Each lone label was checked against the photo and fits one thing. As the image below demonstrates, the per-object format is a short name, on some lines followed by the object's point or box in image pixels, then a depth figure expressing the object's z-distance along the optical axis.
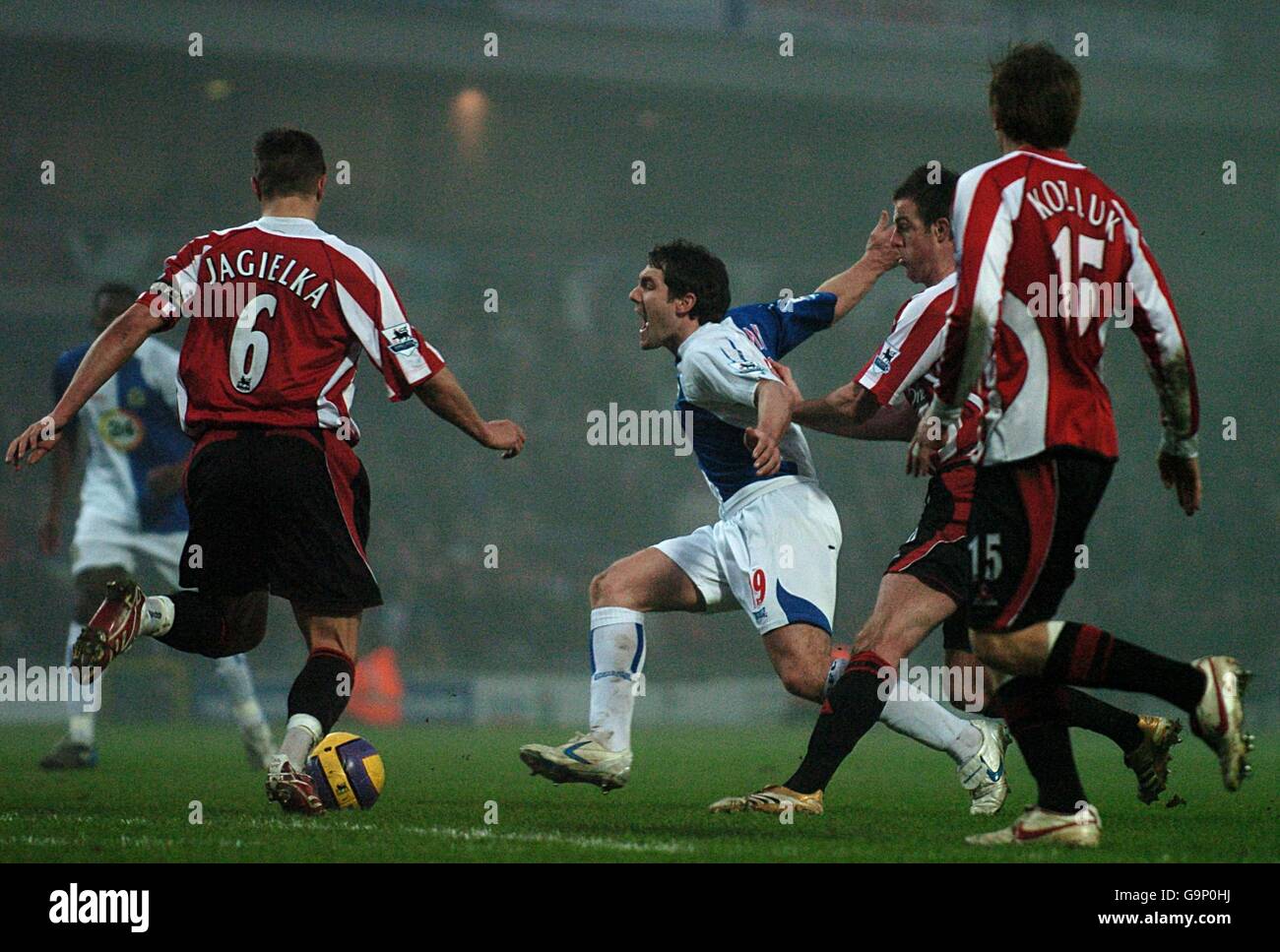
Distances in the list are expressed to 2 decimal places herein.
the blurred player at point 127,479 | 18.48
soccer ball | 11.58
